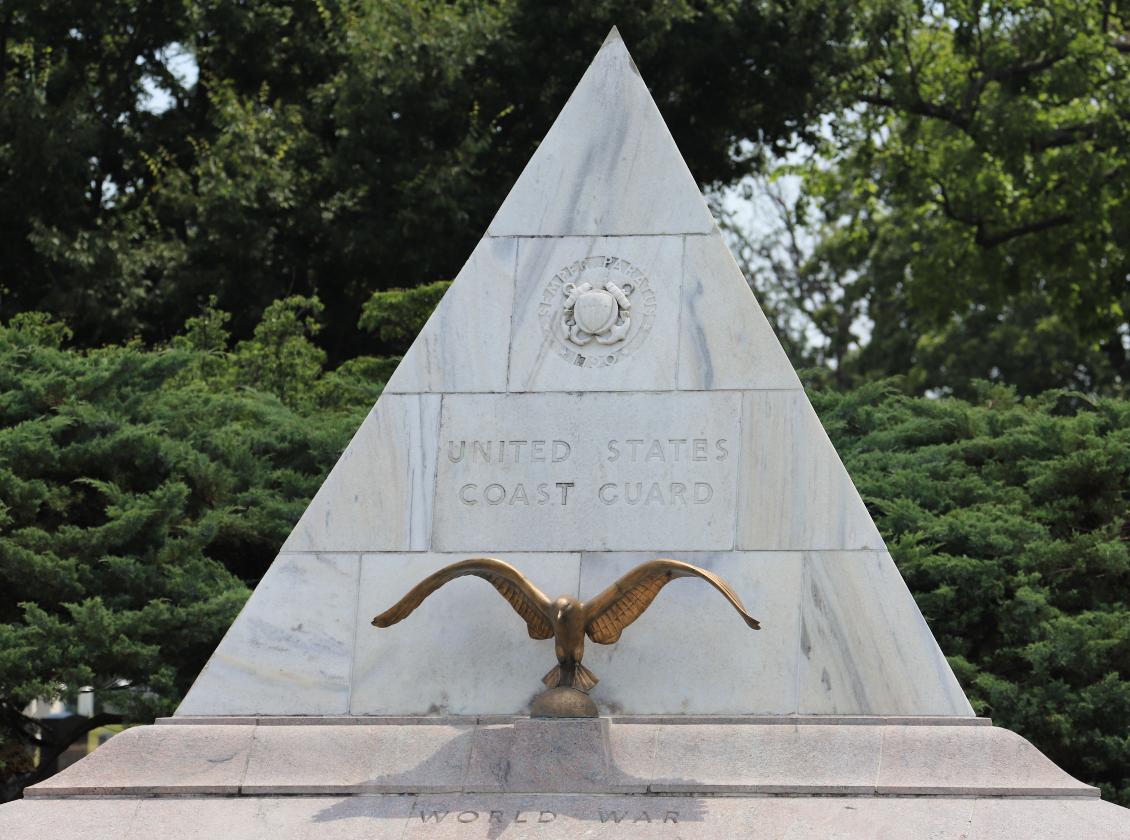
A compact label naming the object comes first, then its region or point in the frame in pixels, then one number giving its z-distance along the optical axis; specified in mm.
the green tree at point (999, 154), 22078
